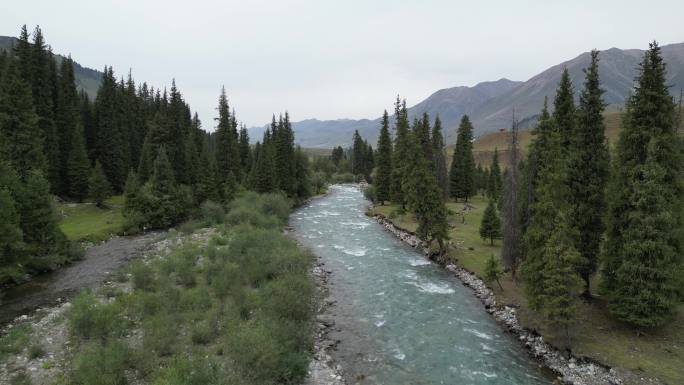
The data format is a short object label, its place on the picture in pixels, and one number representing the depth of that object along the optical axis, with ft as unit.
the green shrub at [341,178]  436.76
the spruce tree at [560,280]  68.74
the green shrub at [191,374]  45.21
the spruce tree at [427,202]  128.36
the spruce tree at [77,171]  188.65
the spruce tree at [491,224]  136.56
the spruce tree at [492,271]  96.63
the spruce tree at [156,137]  212.29
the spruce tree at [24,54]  199.11
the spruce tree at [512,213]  99.76
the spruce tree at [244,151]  319.47
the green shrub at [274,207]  184.75
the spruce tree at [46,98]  185.16
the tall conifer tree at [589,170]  82.23
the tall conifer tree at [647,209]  68.39
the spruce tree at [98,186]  184.75
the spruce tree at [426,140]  198.08
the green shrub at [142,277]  87.04
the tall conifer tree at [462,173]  252.01
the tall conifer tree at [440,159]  229.66
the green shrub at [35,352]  57.98
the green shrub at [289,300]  70.23
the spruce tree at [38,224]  100.68
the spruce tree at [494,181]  277.40
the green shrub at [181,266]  92.99
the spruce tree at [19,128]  135.23
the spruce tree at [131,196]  157.69
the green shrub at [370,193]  255.99
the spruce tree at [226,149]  251.93
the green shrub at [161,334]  59.52
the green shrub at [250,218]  157.39
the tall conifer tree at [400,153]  198.83
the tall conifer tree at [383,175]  239.50
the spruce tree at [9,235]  82.43
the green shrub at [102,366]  47.75
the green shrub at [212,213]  169.99
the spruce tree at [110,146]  227.81
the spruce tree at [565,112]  86.94
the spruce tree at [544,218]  74.49
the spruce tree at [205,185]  192.85
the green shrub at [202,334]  64.18
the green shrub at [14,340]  59.31
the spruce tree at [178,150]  216.33
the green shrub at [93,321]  64.08
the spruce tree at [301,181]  278.54
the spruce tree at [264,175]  228.02
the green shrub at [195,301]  76.23
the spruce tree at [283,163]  254.06
